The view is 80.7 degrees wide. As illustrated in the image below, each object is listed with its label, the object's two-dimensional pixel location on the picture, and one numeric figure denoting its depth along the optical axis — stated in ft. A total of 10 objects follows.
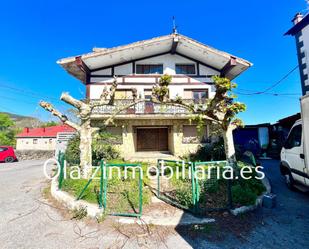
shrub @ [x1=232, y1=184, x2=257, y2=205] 15.45
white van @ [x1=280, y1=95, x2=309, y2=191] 17.17
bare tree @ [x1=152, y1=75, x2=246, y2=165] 18.36
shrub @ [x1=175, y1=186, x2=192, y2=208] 15.21
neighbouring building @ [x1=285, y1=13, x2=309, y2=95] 32.40
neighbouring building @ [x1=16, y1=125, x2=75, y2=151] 94.07
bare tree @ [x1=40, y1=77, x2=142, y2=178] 21.25
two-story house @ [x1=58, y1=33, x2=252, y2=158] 39.86
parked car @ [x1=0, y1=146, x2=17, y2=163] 58.65
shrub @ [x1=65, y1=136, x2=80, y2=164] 28.45
